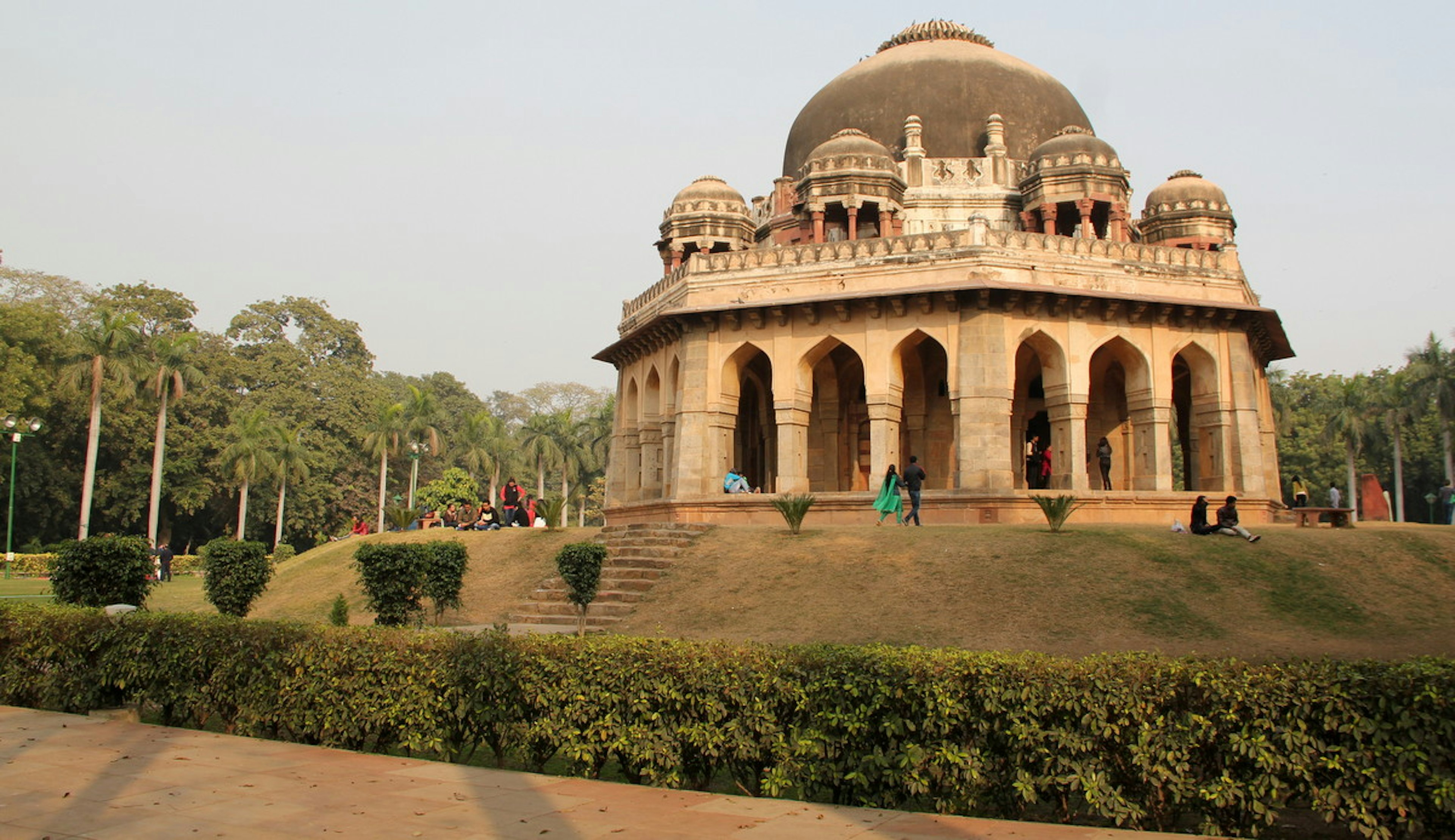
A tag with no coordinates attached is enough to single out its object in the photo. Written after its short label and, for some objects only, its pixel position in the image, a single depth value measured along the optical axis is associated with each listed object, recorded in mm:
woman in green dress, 19375
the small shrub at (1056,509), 16234
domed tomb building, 21766
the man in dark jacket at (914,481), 19078
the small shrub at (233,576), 14422
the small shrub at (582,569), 14180
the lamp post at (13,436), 30688
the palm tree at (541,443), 56094
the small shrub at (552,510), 21438
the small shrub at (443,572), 14812
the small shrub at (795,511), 17422
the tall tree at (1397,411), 47406
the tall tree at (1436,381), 44875
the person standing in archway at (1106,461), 22609
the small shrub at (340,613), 12852
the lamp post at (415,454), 44922
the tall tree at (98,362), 39312
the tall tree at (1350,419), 48250
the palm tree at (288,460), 47625
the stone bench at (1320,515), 18344
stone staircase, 15203
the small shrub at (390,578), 13453
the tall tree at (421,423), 53625
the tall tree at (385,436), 51562
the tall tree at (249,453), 45344
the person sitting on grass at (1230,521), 15992
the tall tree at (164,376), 42000
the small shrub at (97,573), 12500
